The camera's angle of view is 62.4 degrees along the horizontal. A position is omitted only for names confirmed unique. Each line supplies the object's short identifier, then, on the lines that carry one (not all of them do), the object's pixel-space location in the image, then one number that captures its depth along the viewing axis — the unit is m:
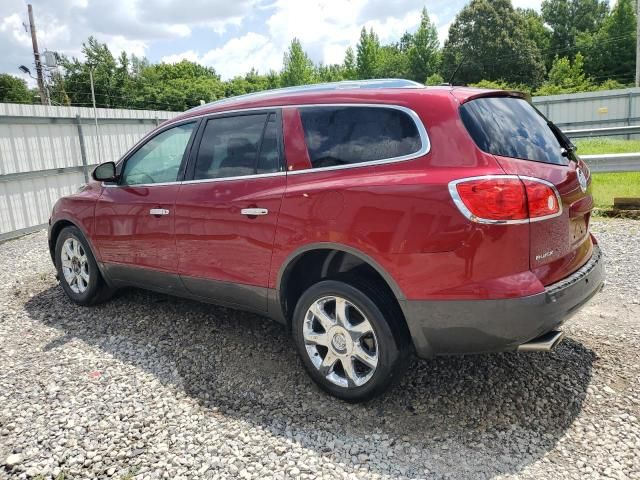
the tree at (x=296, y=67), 56.09
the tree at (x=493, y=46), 55.91
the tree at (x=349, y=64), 58.64
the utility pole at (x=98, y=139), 11.34
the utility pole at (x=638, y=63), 33.28
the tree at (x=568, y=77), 42.94
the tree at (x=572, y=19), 64.06
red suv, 2.63
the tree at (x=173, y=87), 56.56
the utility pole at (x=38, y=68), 31.77
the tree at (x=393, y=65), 60.53
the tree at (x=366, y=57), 56.12
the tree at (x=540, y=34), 61.88
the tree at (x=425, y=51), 57.69
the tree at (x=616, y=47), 51.09
